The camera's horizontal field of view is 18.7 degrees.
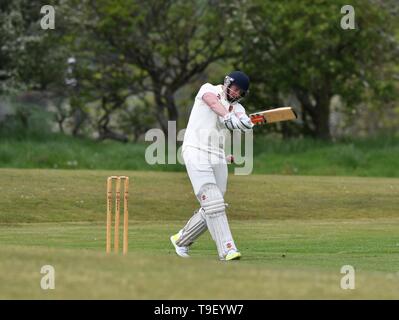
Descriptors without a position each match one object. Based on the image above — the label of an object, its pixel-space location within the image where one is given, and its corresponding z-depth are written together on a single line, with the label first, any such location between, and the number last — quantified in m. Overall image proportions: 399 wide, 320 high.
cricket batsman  15.69
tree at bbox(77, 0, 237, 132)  39.91
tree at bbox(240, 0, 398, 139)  38.97
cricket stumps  15.56
